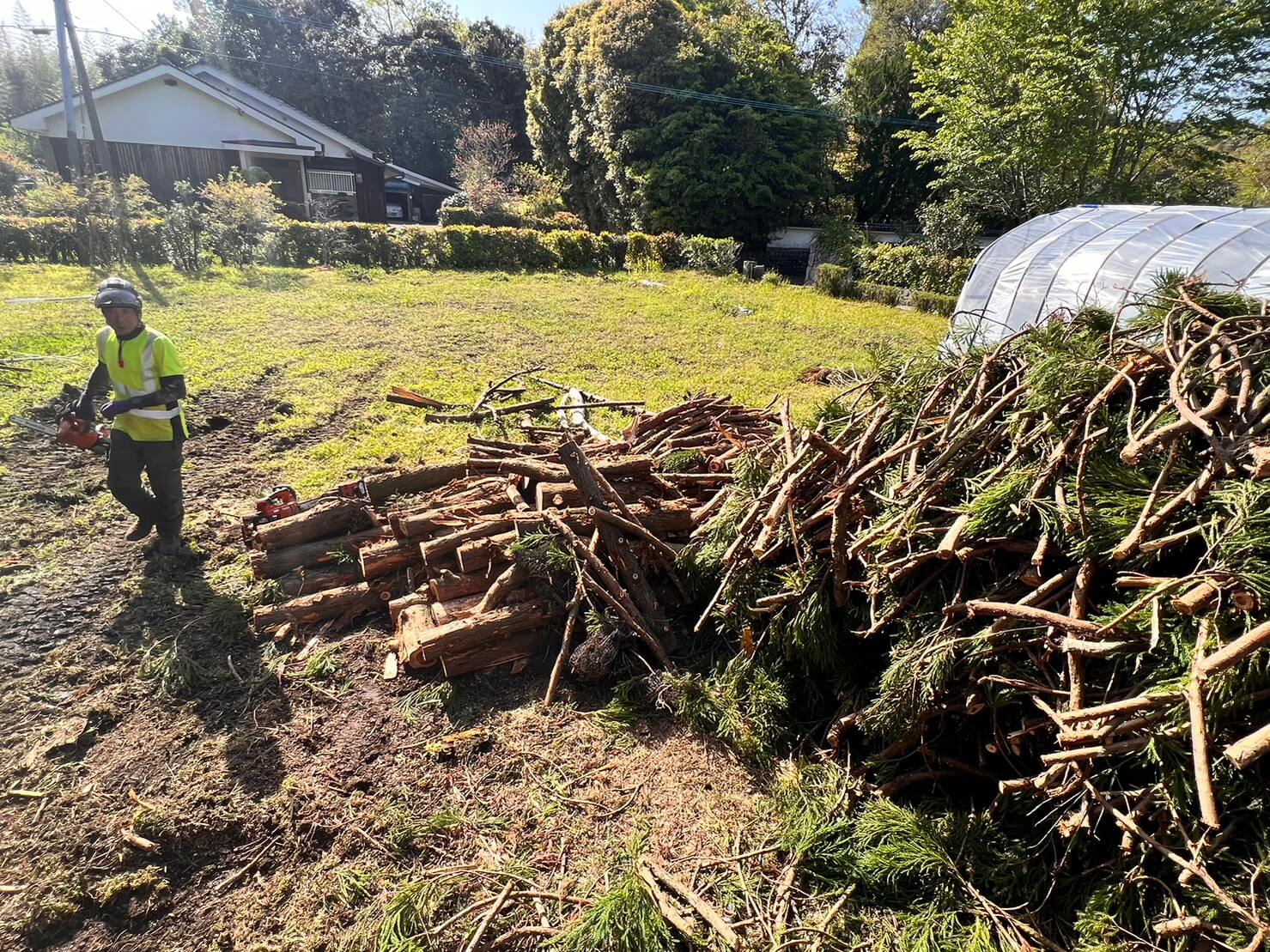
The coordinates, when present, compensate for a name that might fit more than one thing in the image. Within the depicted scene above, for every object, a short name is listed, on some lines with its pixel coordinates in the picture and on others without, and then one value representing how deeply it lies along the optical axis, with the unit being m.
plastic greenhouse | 6.32
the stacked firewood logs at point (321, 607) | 4.15
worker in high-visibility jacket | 4.48
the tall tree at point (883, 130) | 27.55
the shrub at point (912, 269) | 17.41
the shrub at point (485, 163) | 27.61
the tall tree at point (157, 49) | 42.31
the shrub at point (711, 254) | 21.11
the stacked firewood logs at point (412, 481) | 5.08
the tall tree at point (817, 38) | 34.66
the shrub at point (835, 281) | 18.89
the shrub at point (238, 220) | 17.11
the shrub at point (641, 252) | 22.11
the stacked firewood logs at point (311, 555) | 4.49
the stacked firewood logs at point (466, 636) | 3.71
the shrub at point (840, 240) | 21.84
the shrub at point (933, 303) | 15.84
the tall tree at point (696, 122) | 24.45
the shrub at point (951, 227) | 19.70
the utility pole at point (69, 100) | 17.25
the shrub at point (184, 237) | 16.28
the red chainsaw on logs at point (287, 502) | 4.76
